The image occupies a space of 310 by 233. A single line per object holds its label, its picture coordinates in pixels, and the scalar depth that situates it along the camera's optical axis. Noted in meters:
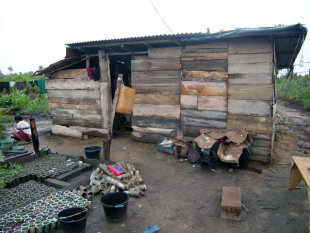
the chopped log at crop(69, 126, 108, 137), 8.85
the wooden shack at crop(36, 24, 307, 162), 5.99
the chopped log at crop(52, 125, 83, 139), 9.19
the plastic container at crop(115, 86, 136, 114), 5.82
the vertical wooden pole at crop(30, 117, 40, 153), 6.33
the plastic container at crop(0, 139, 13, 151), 7.46
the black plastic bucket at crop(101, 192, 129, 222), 3.53
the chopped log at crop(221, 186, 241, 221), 3.69
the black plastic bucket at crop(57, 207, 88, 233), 3.08
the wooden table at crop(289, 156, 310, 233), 3.34
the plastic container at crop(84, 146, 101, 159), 6.11
